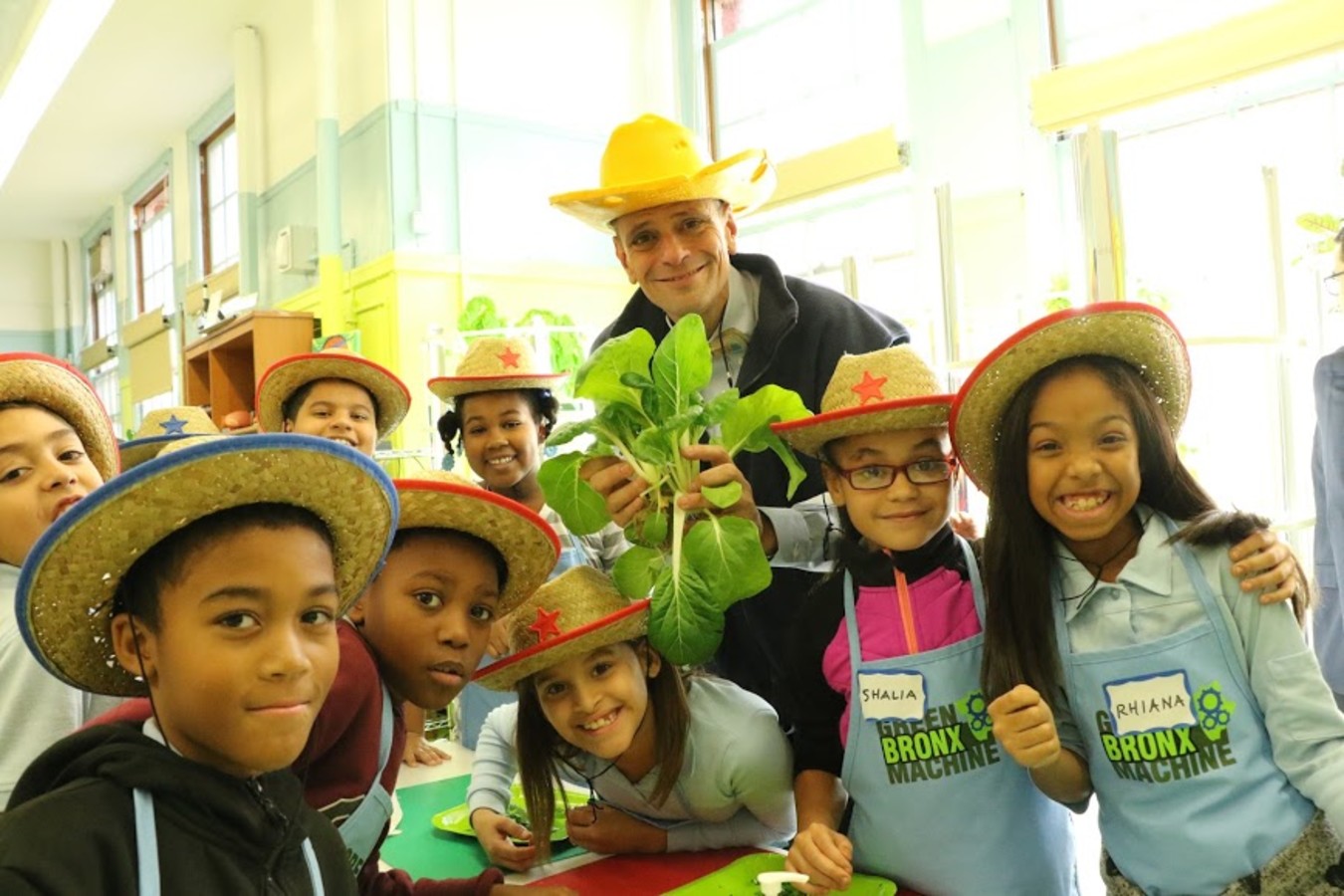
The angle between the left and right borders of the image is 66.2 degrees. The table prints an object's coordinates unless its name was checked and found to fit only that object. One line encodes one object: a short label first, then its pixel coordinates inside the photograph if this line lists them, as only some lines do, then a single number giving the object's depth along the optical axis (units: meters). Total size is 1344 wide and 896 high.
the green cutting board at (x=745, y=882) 1.39
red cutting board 1.49
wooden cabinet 6.07
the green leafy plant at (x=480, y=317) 5.28
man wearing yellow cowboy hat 2.00
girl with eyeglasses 1.42
